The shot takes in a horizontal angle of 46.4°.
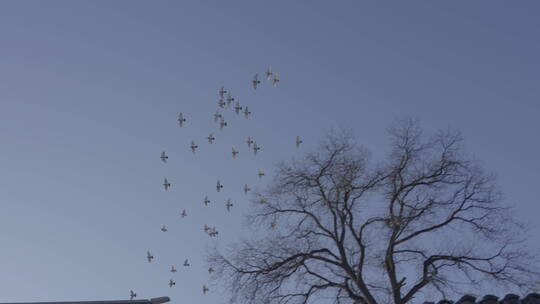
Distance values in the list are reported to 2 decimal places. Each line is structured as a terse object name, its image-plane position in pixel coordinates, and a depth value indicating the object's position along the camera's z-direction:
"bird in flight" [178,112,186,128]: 28.83
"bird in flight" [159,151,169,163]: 29.86
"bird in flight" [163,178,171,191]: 30.71
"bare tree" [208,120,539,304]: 23.81
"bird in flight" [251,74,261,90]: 28.45
